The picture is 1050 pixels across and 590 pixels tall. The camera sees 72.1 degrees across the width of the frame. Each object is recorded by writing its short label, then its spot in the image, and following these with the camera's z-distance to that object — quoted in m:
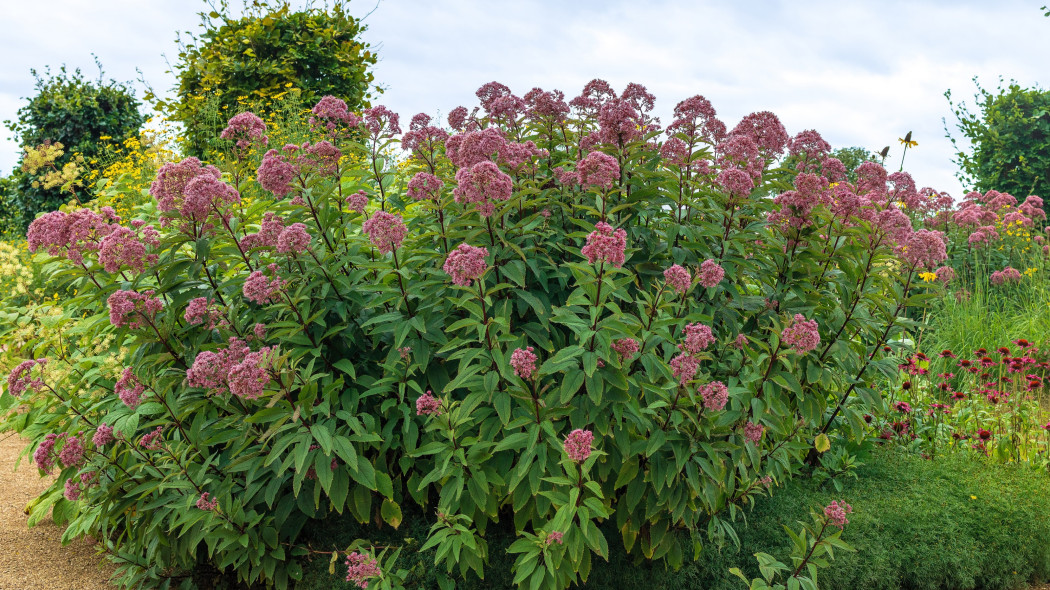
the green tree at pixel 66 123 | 14.24
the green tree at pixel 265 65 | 10.80
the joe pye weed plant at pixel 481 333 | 3.18
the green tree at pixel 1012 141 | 14.29
